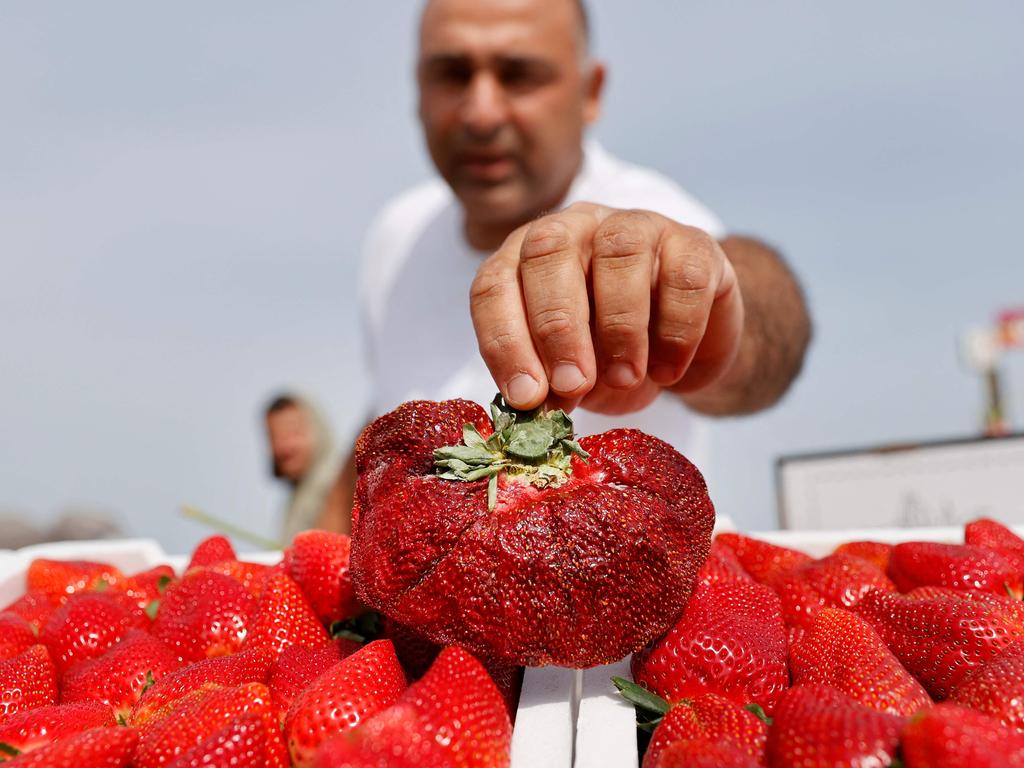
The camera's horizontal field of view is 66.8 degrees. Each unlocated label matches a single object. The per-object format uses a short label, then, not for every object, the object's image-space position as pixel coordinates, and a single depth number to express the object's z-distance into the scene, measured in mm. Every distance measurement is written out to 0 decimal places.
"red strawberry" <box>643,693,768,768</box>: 185
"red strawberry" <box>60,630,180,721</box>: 245
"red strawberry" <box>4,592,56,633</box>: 319
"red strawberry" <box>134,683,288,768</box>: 192
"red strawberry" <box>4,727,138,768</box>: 188
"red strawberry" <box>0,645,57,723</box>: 245
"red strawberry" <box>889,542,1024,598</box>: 278
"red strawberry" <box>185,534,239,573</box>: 335
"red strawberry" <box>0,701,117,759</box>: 210
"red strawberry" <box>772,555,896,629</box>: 264
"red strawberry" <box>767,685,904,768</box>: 170
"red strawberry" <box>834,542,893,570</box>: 310
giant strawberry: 196
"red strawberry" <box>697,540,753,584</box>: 257
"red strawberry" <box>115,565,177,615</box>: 326
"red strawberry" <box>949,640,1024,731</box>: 186
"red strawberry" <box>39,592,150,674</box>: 282
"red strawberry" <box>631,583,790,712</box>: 212
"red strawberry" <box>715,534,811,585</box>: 297
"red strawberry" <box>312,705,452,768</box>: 169
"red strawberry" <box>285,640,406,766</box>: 186
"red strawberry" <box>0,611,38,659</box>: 290
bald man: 245
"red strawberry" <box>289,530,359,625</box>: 268
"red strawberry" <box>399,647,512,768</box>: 180
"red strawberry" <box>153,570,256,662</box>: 269
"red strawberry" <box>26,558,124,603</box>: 351
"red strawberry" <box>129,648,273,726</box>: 222
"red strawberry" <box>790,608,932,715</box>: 198
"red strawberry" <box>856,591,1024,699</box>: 222
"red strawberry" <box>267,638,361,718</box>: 213
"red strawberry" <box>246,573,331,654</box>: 252
